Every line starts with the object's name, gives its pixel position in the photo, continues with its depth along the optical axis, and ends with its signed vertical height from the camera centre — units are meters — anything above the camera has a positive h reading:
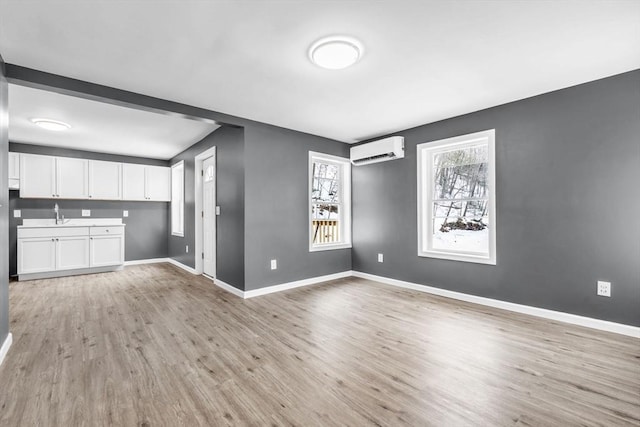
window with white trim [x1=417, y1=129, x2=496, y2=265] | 3.47 +0.19
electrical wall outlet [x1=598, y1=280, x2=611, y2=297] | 2.65 -0.72
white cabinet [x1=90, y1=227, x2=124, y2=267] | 5.34 -0.58
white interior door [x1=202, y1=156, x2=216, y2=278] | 4.75 -0.02
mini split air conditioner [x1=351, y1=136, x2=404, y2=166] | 4.22 +0.97
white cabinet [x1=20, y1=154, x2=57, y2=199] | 4.98 +0.70
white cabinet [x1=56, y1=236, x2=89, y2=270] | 5.00 -0.65
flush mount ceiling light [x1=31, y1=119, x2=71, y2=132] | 3.92 +1.29
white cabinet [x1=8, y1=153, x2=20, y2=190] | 4.88 +0.77
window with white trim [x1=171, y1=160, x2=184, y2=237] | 6.20 +0.31
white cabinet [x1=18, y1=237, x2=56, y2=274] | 4.72 -0.65
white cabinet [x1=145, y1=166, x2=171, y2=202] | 6.27 +0.71
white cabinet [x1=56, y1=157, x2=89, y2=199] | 5.29 +0.71
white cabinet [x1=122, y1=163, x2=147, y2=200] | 5.95 +0.71
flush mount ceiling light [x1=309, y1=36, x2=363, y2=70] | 2.09 +1.23
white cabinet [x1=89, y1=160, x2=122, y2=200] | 5.61 +0.70
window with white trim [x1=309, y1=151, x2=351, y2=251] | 4.79 +0.20
